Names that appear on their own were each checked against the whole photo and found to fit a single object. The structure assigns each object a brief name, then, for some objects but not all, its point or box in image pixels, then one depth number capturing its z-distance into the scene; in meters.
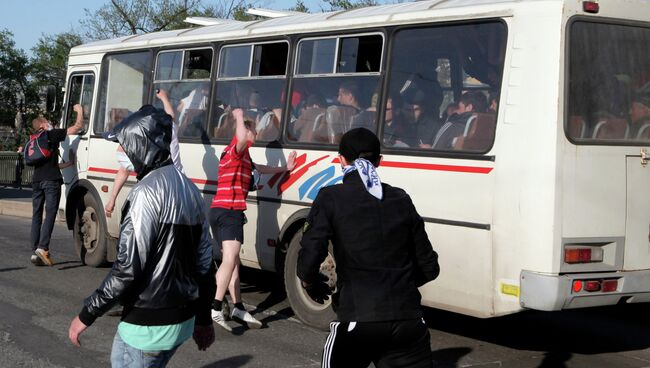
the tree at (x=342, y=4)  35.76
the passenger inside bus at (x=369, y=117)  8.41
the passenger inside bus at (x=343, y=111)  8.64
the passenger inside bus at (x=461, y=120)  7.54
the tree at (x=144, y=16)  44.25
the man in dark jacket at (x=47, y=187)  11.53
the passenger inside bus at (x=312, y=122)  8.95
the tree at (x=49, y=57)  60.59
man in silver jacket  3.82
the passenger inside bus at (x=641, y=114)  7.43
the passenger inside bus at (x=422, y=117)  7.87
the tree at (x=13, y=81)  70.44
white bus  6.95
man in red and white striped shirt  8.28
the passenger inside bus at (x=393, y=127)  8.12
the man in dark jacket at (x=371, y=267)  4.15
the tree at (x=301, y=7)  41.38
